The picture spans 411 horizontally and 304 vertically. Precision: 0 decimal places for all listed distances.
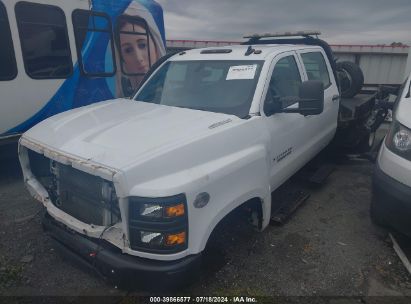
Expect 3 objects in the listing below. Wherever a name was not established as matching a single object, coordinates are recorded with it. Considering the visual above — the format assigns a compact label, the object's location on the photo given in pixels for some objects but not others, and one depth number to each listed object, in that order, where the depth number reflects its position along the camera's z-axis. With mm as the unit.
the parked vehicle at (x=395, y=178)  2746
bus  4809
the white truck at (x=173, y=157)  2098
